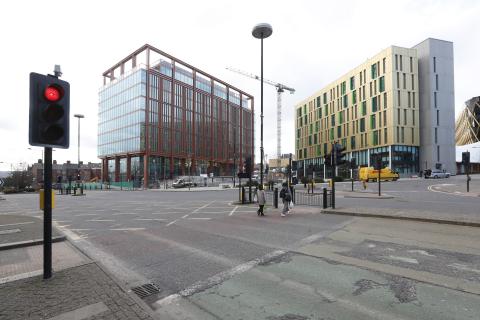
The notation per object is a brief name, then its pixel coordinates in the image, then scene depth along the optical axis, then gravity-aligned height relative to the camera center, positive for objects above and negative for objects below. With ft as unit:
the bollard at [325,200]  47.36 -5.27
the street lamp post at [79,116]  130.62 +24.26
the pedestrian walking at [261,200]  42.45 -4.69
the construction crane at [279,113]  343.30 +69.92
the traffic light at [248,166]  57.29 +0.44
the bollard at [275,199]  51.67 -5.62
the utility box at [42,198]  15.83 -1.55
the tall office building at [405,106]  201.87 +44.00
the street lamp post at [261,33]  47.69 +23.14
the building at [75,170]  334.24 -0.55
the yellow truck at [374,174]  147.02 -3.48
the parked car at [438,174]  165.78 -4.10
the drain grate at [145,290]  14.89 -6.39
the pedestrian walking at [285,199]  42.29 -4.60
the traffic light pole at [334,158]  49.32 +1.63
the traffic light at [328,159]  50.26 +1.50
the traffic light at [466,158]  84.38 +2.54
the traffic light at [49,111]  14.74 +3.05
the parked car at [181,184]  179.90 -9.53
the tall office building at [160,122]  217.36 +40.12
